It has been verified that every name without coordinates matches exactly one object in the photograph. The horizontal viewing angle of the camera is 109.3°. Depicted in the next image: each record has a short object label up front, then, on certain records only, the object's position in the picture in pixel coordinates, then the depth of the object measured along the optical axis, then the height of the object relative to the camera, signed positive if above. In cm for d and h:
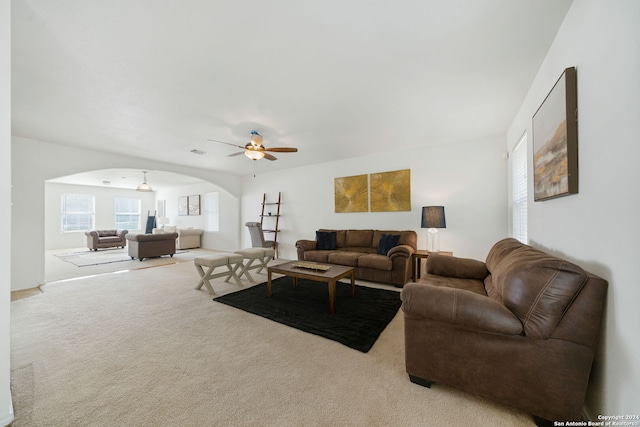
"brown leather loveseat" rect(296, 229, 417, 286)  372 -72
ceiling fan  340 +101
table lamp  380 -6
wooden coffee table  267 -75
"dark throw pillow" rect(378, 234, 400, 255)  416 -52
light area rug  580 -116
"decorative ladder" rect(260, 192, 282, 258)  642 -1
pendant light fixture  730 +96
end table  382 -81
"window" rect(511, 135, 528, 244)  283 +32
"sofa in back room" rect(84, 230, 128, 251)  764 -77
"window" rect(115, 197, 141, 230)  973 +11
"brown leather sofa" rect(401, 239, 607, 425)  117 -71
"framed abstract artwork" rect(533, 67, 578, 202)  142 +53
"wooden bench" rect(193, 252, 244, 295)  337 -74
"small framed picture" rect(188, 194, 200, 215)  865 +46
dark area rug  225 -116
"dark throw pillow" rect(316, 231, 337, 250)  489 -56
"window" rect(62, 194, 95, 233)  852 +19
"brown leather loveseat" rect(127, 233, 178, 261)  600 -78
